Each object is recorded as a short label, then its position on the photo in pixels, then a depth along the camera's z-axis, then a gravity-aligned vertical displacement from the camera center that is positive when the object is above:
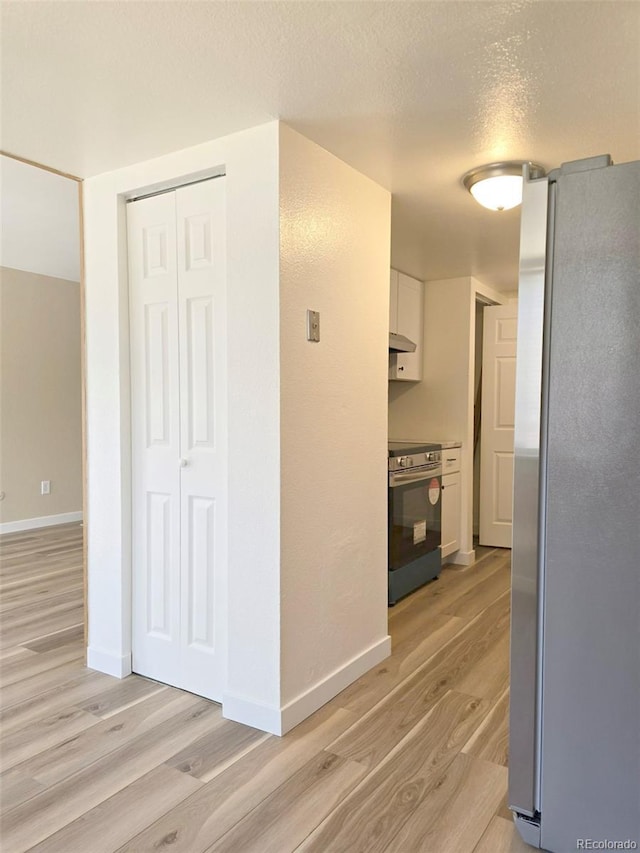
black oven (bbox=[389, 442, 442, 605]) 3.45 -0.70
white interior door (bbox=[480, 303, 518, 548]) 4.84 -0.13
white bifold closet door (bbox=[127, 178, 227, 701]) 2.29 -0.13
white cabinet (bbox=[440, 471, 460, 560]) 4.20 -0.81
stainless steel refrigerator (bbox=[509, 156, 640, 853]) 1.41 -0.28
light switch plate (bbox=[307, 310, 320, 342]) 2.19 +0.30
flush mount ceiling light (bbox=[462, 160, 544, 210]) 2.39 +0.93
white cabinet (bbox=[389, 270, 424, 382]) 4.13 +0.64
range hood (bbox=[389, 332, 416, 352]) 3.89 +0.42
